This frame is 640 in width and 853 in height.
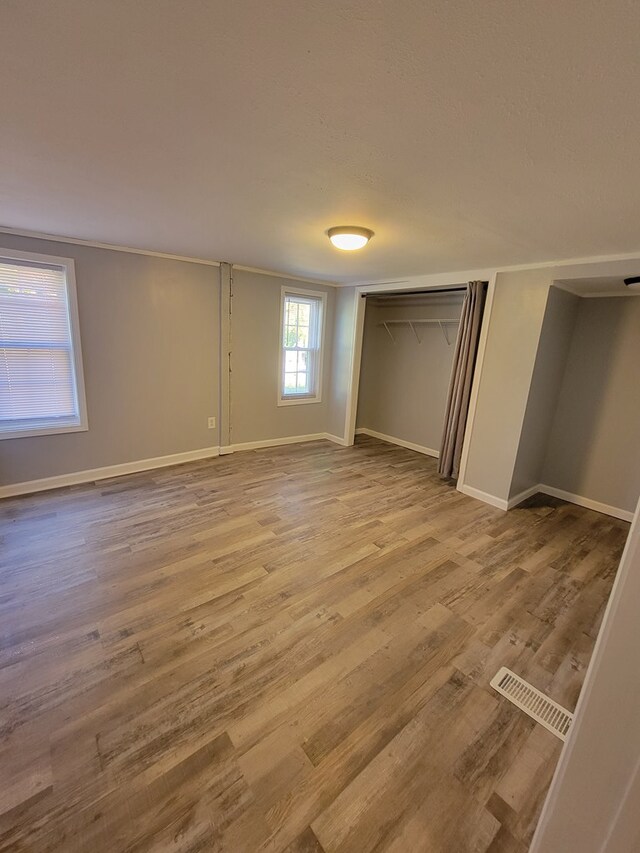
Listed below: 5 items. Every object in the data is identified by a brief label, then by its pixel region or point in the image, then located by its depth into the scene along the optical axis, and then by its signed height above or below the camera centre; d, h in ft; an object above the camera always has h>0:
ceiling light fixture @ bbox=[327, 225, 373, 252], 7.70 +2.62
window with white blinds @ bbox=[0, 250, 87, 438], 9.88 -0.37
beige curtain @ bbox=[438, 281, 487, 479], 11.60 -0.50
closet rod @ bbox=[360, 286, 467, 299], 13.02 +2.83
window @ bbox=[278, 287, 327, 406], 15.75 +0.27
